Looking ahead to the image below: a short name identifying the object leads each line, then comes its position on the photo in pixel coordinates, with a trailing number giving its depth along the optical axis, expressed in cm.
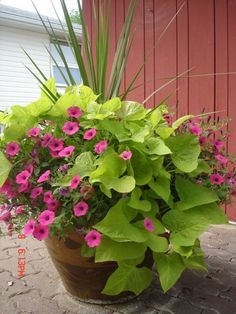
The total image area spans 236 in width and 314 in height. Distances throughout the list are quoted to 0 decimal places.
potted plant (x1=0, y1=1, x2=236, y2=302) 152
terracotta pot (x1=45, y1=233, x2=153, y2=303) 174
